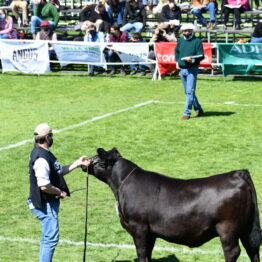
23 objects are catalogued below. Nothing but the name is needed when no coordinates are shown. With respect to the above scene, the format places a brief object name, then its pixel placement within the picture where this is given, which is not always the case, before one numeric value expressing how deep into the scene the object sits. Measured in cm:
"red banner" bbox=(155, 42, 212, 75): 2612
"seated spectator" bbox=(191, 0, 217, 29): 3181
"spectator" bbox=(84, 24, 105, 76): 2819
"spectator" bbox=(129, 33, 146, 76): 2752
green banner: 2555
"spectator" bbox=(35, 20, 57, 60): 2875
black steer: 892
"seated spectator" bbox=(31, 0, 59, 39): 3062
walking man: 1923
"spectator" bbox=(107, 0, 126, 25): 3234
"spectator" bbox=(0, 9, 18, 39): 2969
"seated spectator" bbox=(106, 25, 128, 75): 2740
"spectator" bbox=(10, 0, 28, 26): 3431
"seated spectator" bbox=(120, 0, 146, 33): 3062
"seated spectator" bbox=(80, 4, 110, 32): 3008
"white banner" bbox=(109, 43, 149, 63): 2692
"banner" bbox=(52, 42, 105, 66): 2730
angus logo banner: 2752
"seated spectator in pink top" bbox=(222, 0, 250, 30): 3139
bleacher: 3134
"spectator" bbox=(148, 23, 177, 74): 2722
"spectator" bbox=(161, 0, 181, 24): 3073
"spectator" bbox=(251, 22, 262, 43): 2665
